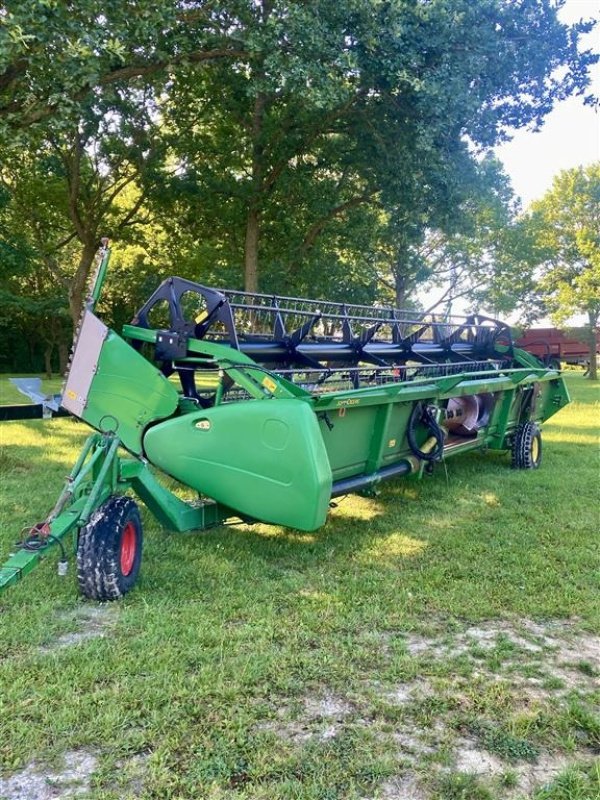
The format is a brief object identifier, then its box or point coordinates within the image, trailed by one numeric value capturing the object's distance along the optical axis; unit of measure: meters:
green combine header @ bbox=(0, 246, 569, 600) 3.50
